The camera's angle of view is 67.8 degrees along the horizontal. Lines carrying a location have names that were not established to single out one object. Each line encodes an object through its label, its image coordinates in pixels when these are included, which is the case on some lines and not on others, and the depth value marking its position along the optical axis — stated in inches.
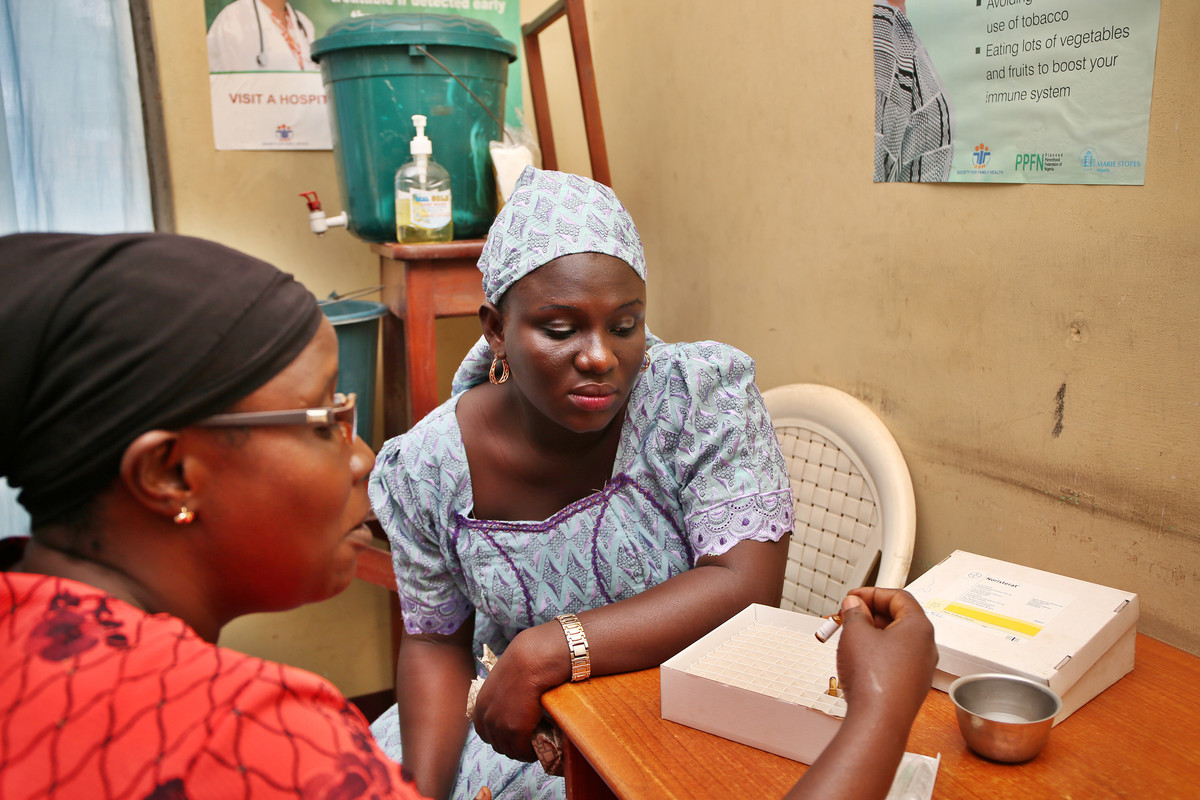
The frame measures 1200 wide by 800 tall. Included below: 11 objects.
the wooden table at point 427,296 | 94.3
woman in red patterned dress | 28.2
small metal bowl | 40.9
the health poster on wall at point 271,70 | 109.1
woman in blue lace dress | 57.7
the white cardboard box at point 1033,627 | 45.1
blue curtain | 89.7
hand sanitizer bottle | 93.7
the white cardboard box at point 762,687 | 41.7
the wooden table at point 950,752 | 40.1
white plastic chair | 73.1
